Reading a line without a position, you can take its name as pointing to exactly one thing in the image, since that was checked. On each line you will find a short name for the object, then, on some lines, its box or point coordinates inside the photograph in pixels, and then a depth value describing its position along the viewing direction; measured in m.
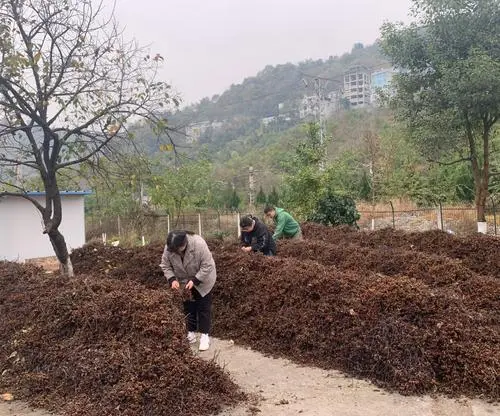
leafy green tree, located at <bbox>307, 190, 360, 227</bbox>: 17.56
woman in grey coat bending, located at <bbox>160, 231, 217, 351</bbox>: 5.59
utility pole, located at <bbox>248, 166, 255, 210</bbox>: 33.67
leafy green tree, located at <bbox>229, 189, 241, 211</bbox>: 33.03
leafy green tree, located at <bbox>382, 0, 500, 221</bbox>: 12.30
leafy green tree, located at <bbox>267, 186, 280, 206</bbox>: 30.88
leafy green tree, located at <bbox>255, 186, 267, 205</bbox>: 33.38
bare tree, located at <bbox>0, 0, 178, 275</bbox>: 7.05
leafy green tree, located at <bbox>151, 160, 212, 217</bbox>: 21.89
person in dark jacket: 7.54
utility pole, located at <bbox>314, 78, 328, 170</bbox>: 33.35
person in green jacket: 8.72
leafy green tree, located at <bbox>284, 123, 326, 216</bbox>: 17.30
